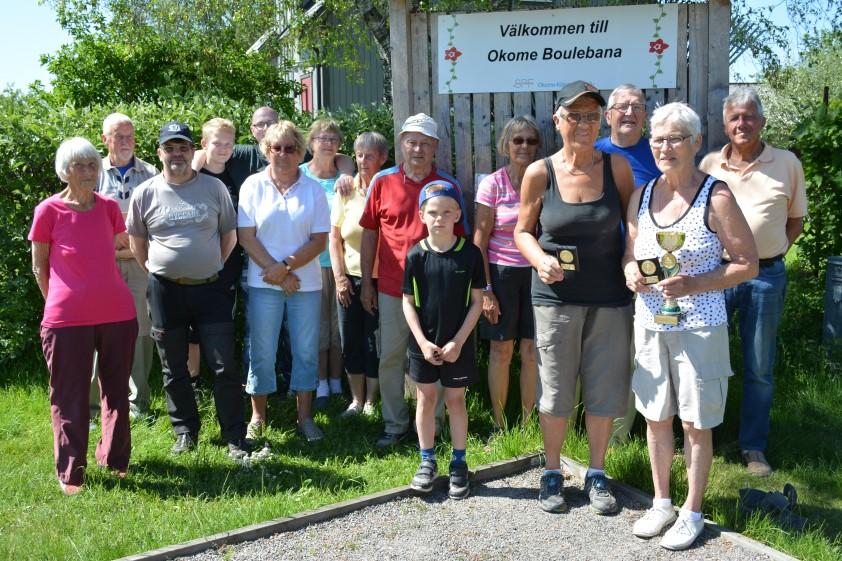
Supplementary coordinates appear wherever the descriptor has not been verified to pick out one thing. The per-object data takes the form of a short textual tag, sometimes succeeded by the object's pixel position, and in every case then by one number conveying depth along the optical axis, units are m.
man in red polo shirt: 5.20
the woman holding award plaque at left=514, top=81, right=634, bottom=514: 4.12
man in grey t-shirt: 5.01
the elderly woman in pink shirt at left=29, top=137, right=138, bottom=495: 4.57
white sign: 5.64
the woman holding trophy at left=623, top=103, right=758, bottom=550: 3.75
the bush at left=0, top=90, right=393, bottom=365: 6.39
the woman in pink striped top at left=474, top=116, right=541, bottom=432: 5.18
